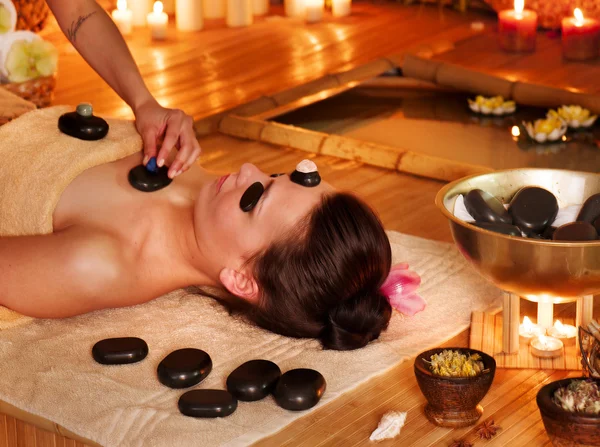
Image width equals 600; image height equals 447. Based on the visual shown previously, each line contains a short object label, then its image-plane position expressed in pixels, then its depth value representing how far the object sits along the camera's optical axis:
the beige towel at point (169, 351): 1.59
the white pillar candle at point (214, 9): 4.65
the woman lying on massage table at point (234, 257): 1.77
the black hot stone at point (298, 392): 1.64
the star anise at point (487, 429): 1.57
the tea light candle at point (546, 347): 1.80
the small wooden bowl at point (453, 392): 1.53
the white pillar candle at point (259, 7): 4.70
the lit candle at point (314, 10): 4.50
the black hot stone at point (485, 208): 1.74
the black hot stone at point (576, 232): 1.62
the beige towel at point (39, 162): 2.02
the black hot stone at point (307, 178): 1.83
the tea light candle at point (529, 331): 1.85
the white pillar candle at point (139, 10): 4.52
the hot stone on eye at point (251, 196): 1.82
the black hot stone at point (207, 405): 1.61
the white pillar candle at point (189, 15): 4.39
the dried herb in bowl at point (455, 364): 1.56
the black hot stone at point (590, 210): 1.73
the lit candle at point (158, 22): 4.24
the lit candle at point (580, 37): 3.78
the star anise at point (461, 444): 1.54
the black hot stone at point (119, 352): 1.79
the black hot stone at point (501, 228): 1.67
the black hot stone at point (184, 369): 1.71
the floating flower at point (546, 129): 3.02
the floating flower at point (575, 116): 3.13
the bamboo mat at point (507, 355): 1.78
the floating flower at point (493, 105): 3.30
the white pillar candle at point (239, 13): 4.44
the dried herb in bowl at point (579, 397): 1.43
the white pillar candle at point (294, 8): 4.62
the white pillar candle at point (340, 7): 4.61
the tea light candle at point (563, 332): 1.84
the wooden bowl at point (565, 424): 1.40
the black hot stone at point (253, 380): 1.66
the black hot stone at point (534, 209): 1.75
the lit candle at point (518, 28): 3.88
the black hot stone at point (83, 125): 2.18
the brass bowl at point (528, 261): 1.56
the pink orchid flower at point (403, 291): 1.93
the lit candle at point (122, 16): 4.34
